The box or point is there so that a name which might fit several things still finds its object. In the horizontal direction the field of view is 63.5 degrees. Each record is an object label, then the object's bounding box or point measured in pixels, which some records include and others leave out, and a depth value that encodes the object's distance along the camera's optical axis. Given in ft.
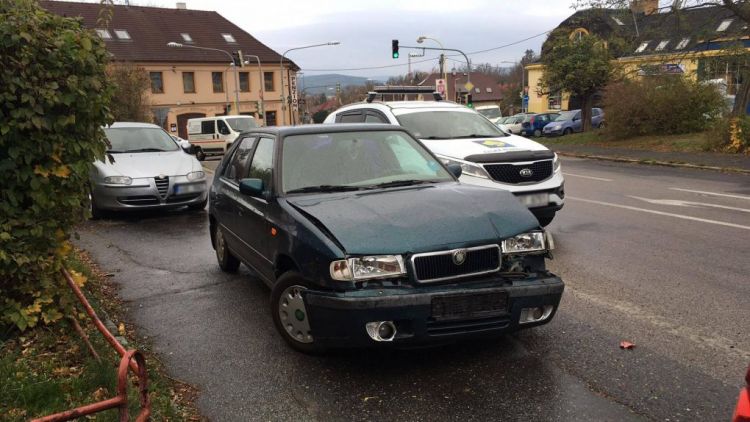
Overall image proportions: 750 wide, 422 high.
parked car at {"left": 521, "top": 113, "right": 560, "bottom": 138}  118.11
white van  90.63
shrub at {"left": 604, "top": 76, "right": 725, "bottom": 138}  70.64
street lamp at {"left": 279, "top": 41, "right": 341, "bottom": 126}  162.85
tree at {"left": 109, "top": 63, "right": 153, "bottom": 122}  107.65
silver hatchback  32.42
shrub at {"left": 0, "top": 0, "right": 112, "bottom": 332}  12.68
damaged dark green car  11.94
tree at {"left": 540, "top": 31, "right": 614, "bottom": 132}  93.56
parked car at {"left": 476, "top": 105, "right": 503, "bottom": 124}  125.10
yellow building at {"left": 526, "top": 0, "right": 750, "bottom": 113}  65.00
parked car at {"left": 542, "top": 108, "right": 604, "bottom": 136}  110.63
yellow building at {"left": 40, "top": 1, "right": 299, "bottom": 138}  165.58
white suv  25.53
